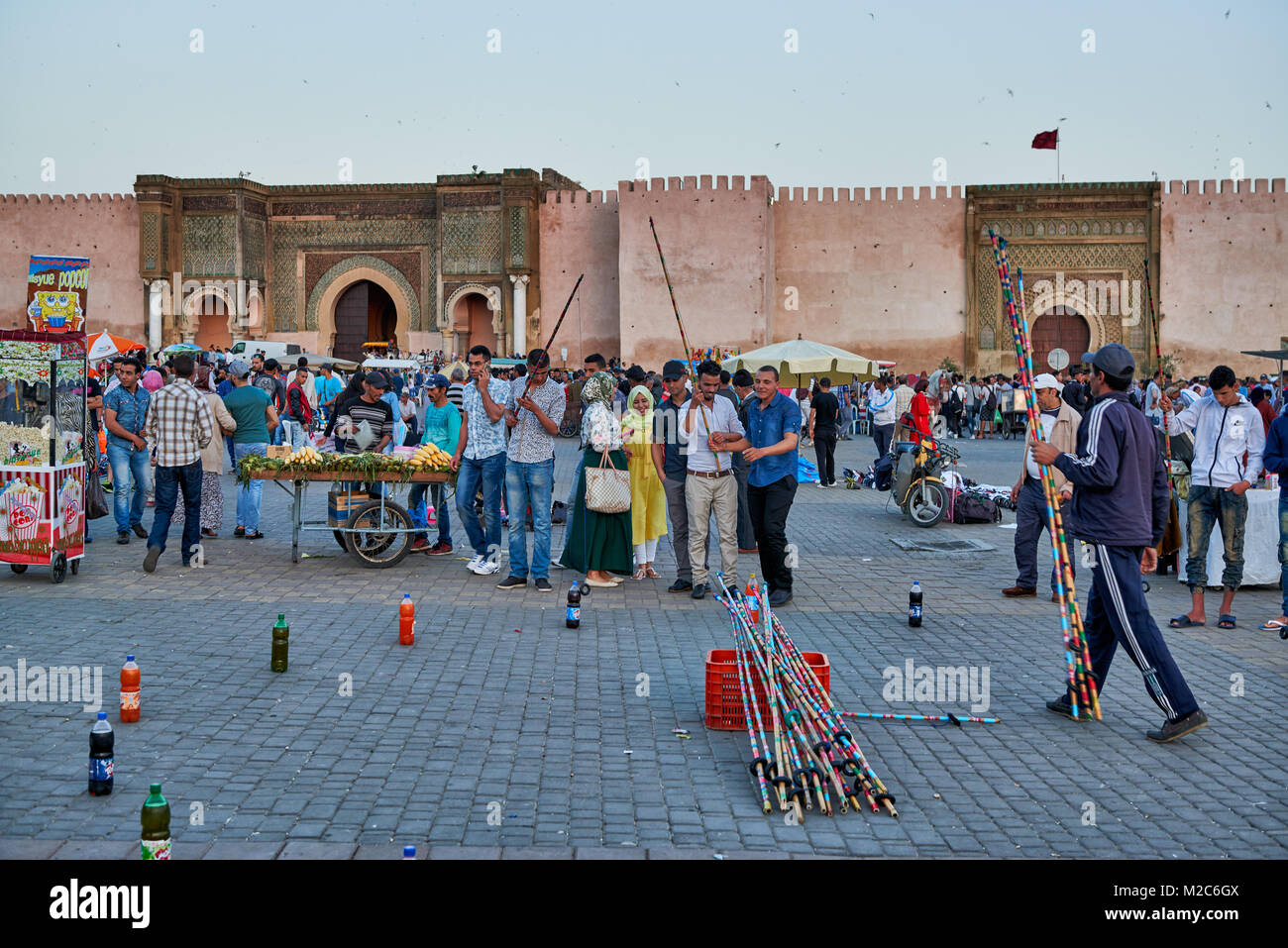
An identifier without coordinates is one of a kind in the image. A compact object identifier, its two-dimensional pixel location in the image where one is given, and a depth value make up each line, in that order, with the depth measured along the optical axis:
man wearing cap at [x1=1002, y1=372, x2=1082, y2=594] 8.18
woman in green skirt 8.60
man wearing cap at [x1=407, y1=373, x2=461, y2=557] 10.14
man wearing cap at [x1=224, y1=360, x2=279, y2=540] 10.92
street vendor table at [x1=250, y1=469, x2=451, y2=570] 9.19
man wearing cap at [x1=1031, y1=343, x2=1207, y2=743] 5.10
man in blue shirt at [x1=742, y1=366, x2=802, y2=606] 7.95
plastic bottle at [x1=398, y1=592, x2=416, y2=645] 6.55
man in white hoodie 7.55
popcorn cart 8.27
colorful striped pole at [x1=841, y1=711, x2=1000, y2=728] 5.29
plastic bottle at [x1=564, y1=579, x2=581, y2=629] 7.11
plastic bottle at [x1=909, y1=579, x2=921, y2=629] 7.32
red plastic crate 5.19
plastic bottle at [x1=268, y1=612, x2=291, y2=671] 5.92
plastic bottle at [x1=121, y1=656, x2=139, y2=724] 5.01
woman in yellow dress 9.09
